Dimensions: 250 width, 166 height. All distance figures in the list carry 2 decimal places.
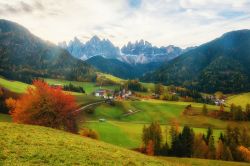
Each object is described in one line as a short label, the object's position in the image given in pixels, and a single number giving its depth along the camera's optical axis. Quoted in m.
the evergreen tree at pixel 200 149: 113.43
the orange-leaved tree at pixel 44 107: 77.75
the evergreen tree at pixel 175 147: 116.50
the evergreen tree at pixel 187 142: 117.00
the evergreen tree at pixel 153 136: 119.56
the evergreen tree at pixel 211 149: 114.39
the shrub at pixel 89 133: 110.47
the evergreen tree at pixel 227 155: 110.94
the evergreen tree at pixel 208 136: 131.00
